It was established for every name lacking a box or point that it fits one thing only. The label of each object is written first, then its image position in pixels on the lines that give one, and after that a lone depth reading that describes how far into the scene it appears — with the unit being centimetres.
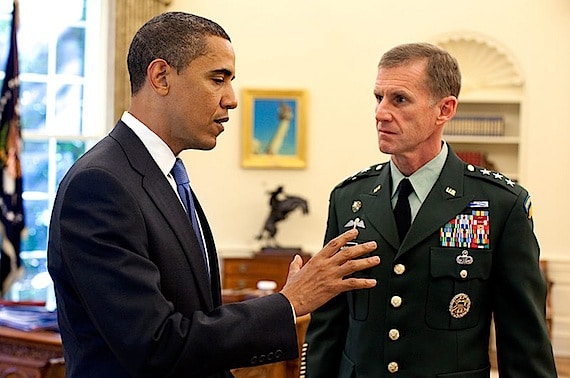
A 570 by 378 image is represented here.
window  743
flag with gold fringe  667
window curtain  746
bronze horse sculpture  787
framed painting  822
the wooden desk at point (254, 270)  765
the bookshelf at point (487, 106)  821
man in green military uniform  243
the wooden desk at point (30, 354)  413
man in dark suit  180
